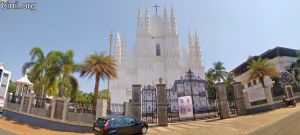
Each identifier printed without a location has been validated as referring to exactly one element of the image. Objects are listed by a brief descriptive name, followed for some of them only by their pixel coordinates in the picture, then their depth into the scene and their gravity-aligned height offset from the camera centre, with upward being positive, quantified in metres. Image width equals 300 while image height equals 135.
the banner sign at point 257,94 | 18.50 +0.35
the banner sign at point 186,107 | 14.91 -0.77
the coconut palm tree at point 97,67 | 15.13 +2.85
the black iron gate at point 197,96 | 18.16 +0.39
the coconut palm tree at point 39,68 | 19.07 +3.53
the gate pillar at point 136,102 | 12.65 -0.25
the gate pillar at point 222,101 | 14.33 -0.26
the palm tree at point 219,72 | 36.71 +5.81
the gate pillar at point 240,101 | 15.06 -0.28
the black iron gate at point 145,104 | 15.89 -0.55
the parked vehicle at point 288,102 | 17.02 -0.48
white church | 37.60 +9.81
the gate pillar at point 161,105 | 12.68 -0.50
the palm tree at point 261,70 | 21.95 +3.58
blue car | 8.75 -1.46
